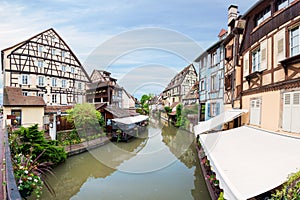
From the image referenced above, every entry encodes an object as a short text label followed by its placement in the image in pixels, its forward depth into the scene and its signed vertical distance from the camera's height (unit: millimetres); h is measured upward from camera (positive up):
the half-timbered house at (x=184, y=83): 34500 +2779
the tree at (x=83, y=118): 16312 -1672
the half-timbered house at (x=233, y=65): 10359 +1915
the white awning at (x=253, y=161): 3725 -1466
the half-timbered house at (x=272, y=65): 5609 +1160
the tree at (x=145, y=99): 61088 -196
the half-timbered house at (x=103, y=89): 27109 +1221
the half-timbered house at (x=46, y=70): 20500 +3136
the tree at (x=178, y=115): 25547 -2088
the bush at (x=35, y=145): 9039 -2224
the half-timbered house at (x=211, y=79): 13727 +1526
